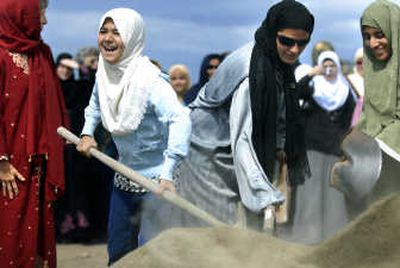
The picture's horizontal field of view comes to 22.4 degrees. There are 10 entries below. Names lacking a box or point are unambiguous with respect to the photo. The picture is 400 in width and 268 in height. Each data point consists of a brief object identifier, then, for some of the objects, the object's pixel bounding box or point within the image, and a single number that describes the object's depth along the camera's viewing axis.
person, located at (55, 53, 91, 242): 9.59
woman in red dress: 5.07
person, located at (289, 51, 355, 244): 5.18
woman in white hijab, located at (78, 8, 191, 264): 4.96
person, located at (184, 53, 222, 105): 8.54
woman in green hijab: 4.93
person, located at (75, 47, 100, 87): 10.07
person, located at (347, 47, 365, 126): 9.78
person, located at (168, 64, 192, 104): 9.92
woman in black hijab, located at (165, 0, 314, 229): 4.64
